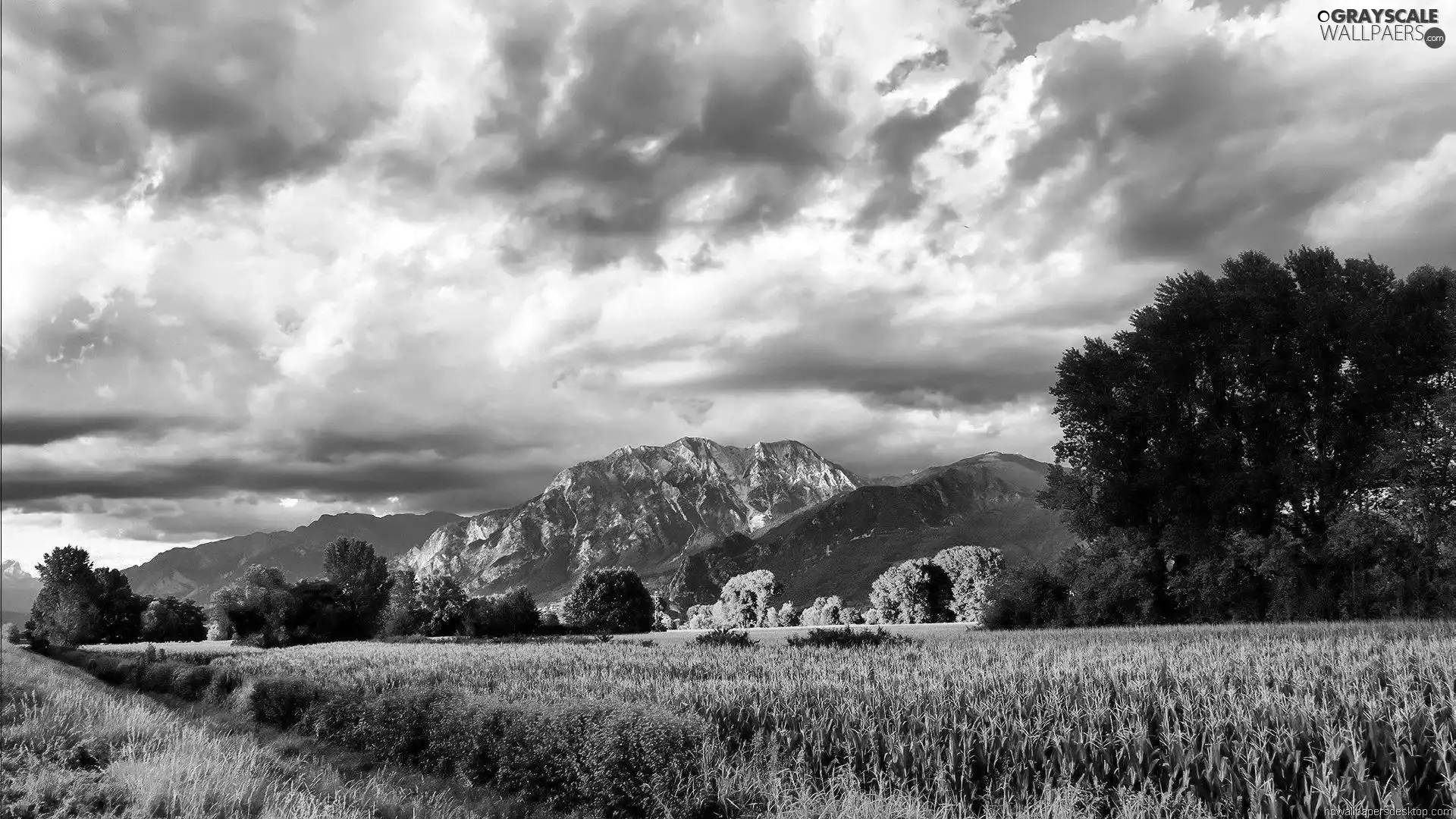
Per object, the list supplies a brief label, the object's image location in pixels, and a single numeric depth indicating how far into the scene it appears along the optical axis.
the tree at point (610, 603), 101.19
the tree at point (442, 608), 92.94
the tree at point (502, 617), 86.31
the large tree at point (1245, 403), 41.91
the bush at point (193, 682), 41.00
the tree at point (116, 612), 109.81
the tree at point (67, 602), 106.44
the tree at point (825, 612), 116.88
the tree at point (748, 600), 136.50
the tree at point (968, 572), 103.21
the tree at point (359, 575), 101.88
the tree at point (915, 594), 106.81
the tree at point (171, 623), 109.12
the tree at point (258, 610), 79.06
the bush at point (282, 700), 29.61
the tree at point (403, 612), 93.50
